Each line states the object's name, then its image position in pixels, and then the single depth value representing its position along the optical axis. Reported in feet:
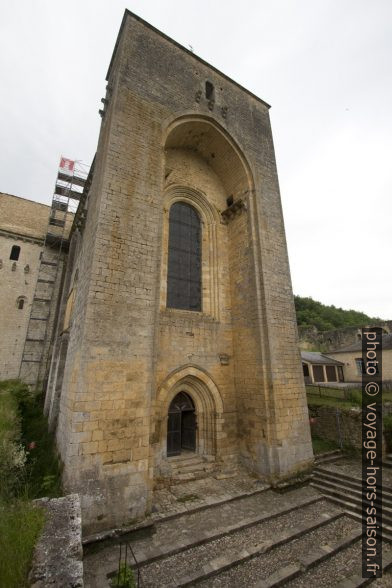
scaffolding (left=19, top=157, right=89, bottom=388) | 45.62
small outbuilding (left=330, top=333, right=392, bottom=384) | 59.57
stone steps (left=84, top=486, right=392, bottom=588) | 11.64
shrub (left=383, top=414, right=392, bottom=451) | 24.29
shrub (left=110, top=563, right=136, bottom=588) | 9.93
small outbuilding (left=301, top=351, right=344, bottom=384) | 66.64
